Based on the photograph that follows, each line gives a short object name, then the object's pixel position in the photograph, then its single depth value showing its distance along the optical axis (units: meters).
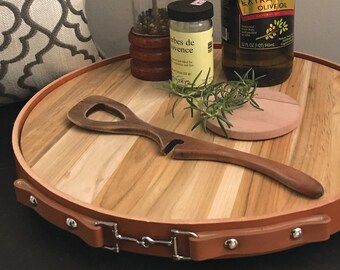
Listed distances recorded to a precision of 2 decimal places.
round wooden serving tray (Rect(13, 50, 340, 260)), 0.47
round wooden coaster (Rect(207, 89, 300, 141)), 0.57
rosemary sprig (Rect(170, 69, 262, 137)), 0.59
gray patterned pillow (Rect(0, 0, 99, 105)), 0.71
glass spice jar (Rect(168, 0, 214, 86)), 0.64
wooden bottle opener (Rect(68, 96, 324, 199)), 0.50
